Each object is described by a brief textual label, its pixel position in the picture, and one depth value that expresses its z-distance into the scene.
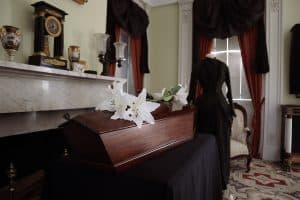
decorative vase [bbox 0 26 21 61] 1.49
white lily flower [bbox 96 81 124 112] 0.71
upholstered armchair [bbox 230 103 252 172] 2.71
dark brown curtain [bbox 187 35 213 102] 3.79
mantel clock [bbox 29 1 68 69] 1.75
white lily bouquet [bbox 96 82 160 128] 0.69
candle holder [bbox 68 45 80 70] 2.06
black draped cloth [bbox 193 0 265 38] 3.31
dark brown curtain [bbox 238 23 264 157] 3.46
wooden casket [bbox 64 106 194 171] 0.60
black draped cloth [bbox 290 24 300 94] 3.14
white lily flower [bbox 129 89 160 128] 0.69
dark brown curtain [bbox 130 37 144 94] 3.80
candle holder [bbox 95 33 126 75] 2.35
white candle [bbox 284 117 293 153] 2.94
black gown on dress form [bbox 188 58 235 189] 1.75
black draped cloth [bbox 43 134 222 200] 0.55
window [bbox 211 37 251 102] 3.69
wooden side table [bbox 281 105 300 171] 2.94
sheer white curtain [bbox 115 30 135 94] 3.71
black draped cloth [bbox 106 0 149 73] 3.09
